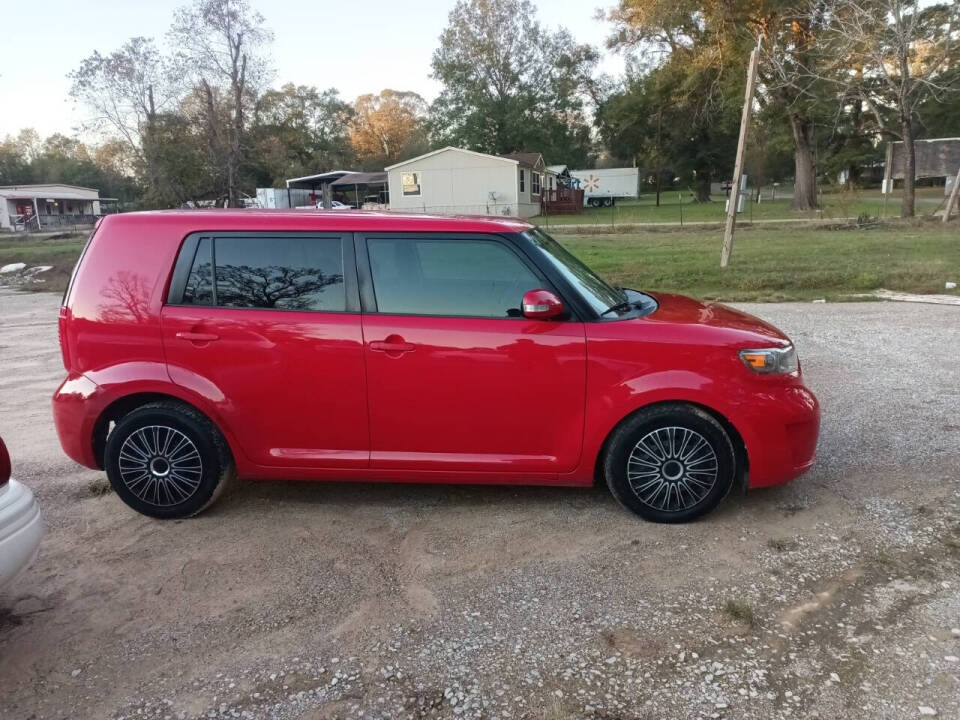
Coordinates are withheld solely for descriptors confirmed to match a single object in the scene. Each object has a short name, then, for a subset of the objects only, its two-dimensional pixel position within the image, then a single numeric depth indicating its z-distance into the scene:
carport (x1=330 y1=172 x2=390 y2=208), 50.51
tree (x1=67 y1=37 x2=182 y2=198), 36.81
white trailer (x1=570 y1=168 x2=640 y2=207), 55.59
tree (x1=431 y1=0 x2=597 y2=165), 53.47
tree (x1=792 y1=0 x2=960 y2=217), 21.73
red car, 3.68
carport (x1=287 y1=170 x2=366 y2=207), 52.25
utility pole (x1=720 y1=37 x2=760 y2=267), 13.49
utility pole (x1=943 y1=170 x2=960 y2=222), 20.22
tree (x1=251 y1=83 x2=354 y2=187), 59.28
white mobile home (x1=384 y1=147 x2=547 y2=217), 38.62
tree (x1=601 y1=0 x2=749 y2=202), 31.05
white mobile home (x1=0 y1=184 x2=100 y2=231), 50.81
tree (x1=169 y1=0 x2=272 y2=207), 36.25
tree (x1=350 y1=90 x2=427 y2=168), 79.75
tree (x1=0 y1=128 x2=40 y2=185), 73.56
